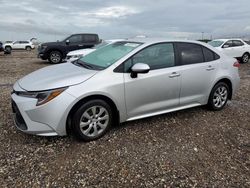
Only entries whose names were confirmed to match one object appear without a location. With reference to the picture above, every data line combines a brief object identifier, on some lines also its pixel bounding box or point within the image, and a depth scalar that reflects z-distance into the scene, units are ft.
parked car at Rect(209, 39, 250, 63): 35.42
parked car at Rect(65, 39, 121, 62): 27.32
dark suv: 34.53
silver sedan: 8.40
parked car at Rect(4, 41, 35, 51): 91.75
